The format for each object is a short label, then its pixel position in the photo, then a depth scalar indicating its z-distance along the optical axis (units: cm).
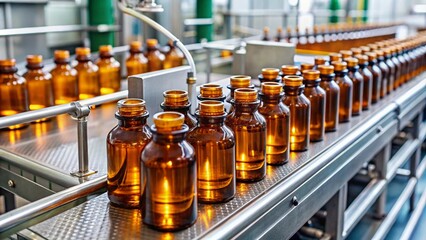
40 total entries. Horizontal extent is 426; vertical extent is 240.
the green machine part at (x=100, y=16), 290
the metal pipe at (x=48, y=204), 79
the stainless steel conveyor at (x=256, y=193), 88
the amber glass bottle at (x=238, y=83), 116
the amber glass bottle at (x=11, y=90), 143
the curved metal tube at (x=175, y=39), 127
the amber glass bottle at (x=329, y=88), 140
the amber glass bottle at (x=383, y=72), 185
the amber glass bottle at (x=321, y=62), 156
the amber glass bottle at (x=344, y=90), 149
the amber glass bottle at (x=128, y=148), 91
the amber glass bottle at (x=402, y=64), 216
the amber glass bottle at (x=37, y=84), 151
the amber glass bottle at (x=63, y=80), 159
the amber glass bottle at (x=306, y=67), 145
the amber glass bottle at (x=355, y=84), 158
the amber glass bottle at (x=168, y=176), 82
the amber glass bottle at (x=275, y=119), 113
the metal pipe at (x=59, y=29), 176
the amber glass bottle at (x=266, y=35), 277
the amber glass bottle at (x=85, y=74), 166
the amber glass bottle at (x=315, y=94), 131
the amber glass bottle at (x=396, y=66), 206
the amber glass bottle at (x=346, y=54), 167
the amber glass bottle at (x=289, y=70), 138
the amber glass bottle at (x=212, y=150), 94
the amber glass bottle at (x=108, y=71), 174
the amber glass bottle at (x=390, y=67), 196
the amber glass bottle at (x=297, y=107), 122
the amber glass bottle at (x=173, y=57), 201
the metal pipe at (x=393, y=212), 203
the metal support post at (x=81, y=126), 101
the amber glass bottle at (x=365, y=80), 167
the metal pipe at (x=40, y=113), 93
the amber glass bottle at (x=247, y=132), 104
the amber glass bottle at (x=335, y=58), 162
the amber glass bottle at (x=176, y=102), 98
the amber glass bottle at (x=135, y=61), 188
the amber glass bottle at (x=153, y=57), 195
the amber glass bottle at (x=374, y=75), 177
